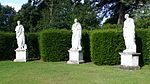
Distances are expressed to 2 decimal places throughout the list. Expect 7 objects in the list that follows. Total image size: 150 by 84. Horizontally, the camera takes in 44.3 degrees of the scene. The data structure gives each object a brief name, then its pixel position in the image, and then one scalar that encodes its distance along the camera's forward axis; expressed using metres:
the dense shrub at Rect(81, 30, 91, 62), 11.41
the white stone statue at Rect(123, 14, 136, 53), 9.17
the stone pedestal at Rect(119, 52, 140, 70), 8.95
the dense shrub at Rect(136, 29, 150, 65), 9.72
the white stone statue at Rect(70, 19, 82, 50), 10.85
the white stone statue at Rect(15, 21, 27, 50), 11.64
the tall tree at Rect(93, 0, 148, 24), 19.78
